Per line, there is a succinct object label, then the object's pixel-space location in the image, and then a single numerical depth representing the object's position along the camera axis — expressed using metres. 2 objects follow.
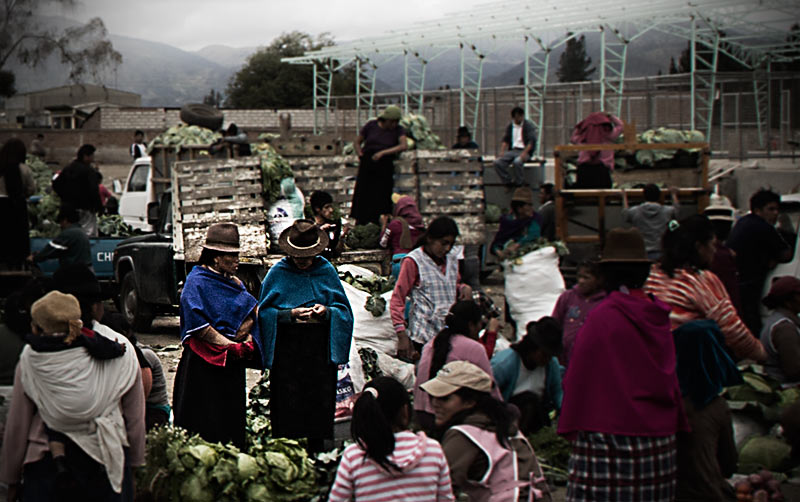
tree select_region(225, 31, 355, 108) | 74.75
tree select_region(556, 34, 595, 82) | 104.43
